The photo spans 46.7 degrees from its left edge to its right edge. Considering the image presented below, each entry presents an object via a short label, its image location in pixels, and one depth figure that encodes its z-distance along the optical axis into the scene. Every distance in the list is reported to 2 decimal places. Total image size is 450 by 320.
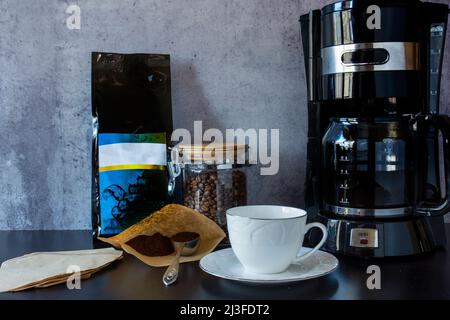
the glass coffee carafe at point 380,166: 0.82
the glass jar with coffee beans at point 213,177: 0.92
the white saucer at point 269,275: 0.69
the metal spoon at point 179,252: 0.72
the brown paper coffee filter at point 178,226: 0.88
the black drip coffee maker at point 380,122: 0.80
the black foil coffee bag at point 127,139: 0.99
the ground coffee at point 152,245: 0.83
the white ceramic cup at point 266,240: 0.70
